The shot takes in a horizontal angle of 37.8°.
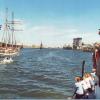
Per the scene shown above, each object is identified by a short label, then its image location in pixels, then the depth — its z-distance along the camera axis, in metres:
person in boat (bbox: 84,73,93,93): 7.78
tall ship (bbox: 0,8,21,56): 40.83
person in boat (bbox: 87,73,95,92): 7.75
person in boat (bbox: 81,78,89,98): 7.75
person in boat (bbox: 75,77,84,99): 7.80
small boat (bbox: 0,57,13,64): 29.16
